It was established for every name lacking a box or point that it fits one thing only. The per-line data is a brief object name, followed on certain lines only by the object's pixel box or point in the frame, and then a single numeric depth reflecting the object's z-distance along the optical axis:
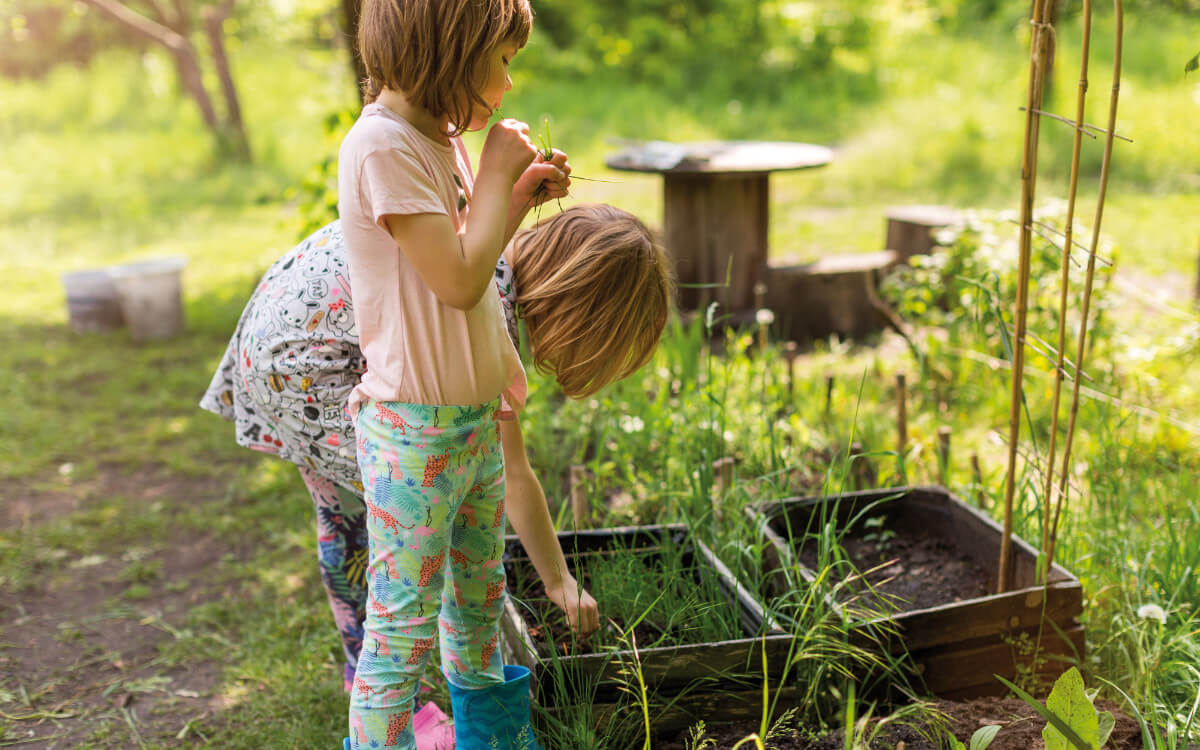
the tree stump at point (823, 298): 4.55
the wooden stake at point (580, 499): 2.49
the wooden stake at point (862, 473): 2.83
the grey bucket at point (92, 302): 5.02
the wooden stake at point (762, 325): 3.26
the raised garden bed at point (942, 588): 1.95
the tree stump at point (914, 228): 4.73
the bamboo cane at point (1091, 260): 1.58
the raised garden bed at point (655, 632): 1.79
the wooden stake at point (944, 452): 2.67
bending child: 1.71
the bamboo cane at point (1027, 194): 1.74
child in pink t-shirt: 1.31
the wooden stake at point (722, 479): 2.38
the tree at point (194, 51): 6.92
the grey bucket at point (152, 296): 4.84
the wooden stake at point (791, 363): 3.12
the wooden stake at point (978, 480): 2.55
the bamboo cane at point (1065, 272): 1.64
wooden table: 4.48
